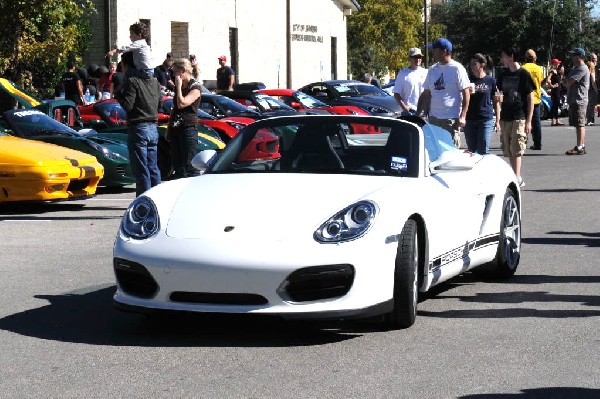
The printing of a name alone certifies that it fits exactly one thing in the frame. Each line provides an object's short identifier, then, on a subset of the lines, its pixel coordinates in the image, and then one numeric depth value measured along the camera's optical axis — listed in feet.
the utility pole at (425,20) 217.77
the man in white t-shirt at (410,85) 58.59
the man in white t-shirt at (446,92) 47.26
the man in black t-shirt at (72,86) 90.58
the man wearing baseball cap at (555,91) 126.56
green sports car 54.34
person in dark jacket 42.86
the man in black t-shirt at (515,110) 55.06
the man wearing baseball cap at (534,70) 70.34
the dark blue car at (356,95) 102.58
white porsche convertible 22.67
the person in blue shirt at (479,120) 50.29
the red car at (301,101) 94.32
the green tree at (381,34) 221.25
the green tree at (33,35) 93.50
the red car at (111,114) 63.62
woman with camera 45.34
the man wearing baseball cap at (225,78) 104.22
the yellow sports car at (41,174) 46.70
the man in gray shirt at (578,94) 77.41
